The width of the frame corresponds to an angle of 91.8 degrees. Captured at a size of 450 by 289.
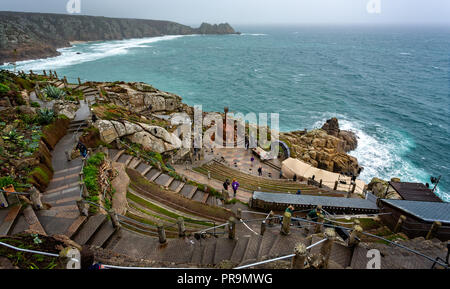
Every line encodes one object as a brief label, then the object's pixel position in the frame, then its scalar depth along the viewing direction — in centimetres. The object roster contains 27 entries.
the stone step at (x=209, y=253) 907
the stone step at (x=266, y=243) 832
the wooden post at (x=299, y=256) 551
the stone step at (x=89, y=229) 934
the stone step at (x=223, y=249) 911
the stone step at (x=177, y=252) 930
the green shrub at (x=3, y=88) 1773
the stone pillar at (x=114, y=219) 989
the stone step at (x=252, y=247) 840
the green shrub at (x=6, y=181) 994
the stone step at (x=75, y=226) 934
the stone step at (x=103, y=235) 950
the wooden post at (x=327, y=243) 670
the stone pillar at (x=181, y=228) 1020
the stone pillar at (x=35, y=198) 999
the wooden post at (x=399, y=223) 1169
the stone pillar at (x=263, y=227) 1013
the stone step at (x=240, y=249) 875
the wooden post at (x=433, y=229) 1070
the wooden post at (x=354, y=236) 806
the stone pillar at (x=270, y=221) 1085
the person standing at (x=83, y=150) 1429
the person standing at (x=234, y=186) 1719
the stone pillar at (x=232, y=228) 977
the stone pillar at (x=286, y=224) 882
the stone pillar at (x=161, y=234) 966
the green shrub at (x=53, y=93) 2306
